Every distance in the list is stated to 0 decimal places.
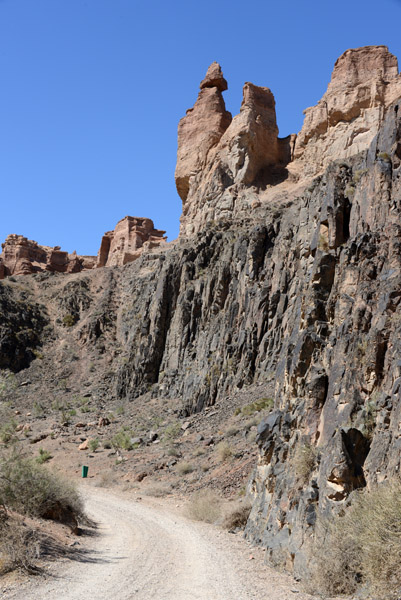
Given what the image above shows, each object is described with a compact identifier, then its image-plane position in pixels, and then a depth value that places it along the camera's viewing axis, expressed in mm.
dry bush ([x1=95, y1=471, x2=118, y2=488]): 29500
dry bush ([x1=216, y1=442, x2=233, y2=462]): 26219
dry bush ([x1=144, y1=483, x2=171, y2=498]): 25944
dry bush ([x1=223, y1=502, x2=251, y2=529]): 18156
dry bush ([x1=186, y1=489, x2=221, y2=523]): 20266
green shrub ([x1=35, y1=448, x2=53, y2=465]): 34256
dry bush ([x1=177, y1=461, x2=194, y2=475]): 27469
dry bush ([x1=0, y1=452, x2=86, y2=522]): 15148
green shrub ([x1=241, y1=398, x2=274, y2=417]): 30312
